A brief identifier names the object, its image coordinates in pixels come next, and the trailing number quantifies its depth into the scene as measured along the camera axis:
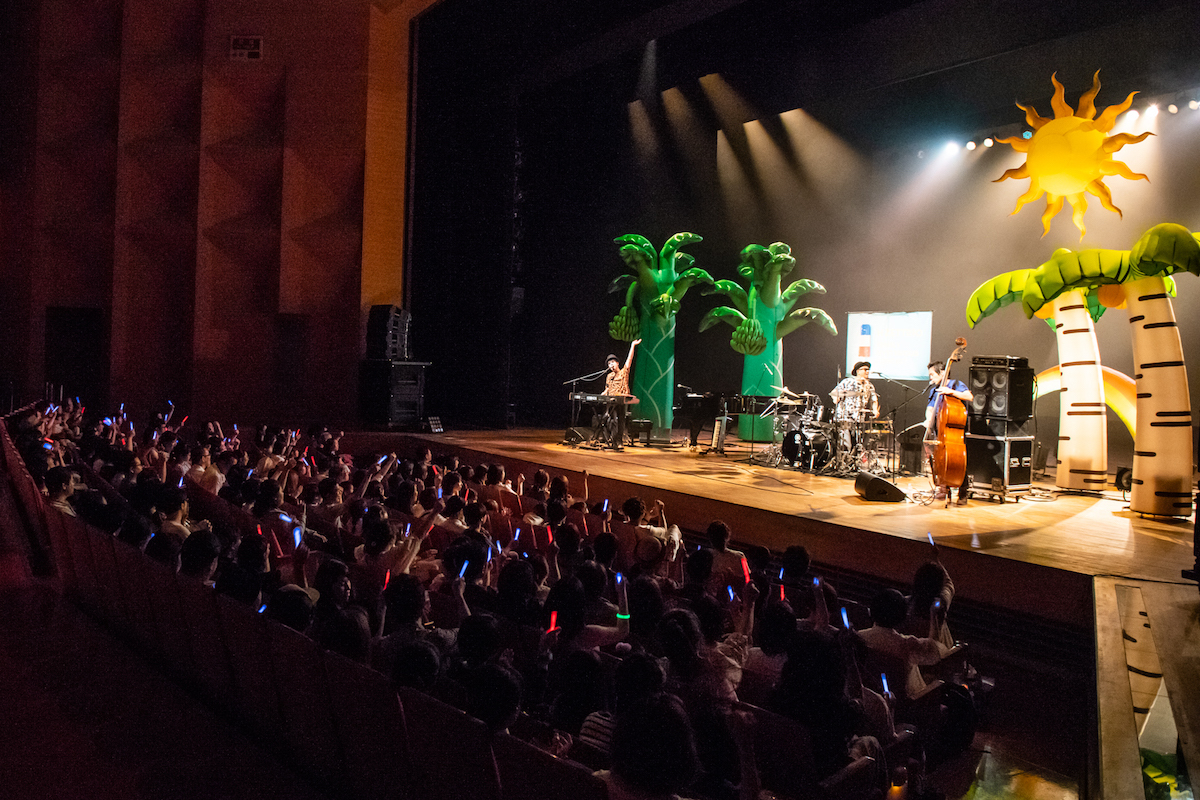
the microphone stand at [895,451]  8.99
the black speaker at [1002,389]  7.51
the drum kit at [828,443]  8.59
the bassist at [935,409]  6.77
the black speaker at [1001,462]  7.47
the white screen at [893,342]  10.80
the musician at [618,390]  10.50
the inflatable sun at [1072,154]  6.86
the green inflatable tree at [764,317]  11.07
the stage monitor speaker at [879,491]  6.92
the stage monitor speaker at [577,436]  10.63
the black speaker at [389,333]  11.36
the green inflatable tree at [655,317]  11.51
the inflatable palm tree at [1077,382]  7.53
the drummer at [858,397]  8.41
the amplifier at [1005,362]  7.54
